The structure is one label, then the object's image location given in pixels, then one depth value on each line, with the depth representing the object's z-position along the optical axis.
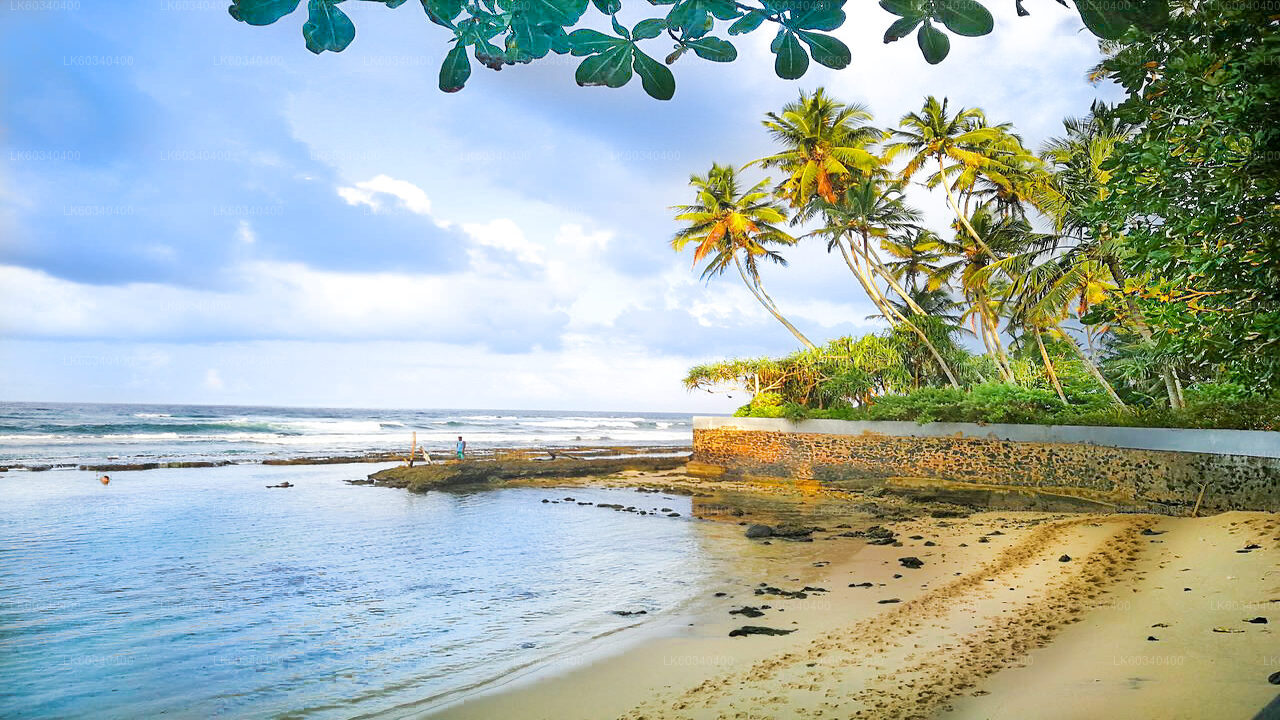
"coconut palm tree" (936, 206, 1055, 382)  16.31
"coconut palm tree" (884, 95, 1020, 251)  19.11
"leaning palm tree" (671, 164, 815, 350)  24.09
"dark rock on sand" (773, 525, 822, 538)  11.27
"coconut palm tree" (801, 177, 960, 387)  21.02
